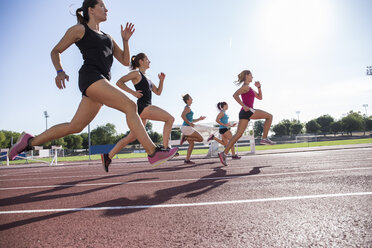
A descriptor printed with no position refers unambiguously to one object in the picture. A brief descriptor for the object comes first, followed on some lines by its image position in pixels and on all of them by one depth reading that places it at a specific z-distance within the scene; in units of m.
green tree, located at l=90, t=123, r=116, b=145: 111.00
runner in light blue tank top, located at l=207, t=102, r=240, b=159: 9.46
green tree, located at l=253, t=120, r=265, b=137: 131.38
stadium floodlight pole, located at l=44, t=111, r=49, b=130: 65.06
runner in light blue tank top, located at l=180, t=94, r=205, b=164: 8.29
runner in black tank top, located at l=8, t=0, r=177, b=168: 3.10
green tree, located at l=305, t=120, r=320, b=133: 115.44
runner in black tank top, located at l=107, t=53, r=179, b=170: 4.97
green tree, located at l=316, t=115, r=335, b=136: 114.16
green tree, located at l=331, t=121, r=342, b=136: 101.81
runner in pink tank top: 6.62
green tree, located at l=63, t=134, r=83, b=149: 117.75
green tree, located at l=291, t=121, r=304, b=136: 116.38
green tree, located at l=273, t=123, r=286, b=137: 119.12
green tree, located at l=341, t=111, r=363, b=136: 96.75
